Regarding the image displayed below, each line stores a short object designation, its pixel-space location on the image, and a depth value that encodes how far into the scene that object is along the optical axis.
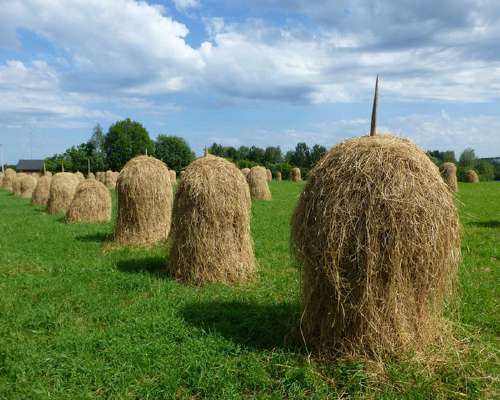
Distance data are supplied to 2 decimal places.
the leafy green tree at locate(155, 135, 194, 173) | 71.06
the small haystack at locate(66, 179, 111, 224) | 16.41
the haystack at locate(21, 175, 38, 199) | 33.03
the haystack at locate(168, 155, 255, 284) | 7.98
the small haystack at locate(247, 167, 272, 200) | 26.67
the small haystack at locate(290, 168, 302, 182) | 52.78
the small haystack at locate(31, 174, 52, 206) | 24.88
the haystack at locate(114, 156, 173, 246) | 11.51
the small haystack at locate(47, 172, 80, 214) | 20.16
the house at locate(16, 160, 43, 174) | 99.89
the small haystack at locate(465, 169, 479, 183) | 42.29
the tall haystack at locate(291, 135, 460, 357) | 4.64
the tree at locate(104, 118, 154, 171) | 79.81
